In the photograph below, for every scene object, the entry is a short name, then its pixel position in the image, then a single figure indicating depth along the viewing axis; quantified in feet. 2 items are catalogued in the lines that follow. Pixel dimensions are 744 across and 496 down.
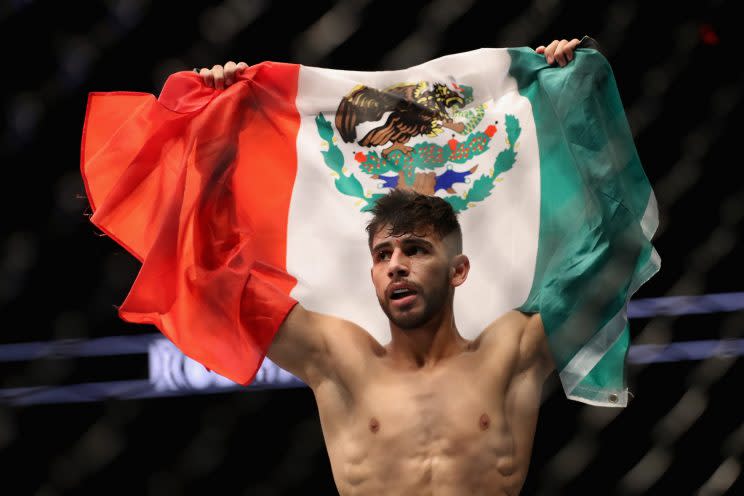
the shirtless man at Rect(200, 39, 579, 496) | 23.59
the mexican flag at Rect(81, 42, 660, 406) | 23.62
